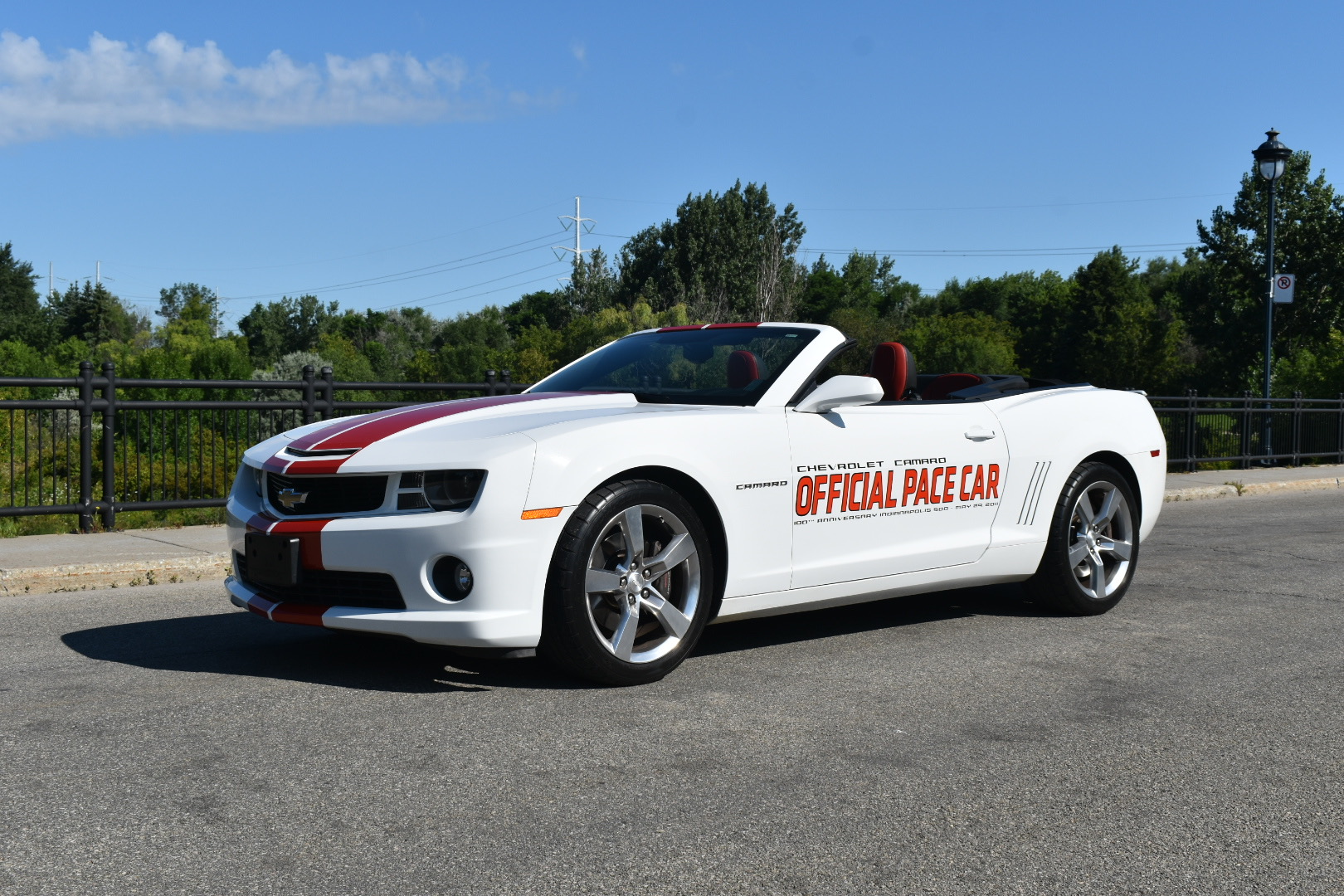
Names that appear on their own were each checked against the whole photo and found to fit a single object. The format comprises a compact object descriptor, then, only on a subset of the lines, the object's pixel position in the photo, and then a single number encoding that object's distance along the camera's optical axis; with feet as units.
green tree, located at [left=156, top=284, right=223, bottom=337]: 442.34
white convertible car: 15.05
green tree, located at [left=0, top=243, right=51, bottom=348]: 297.12
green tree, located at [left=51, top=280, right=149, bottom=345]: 347.77
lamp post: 68.85
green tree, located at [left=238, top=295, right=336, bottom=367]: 431.84
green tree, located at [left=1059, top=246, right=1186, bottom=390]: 221.66
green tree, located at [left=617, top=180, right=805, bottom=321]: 245.45
